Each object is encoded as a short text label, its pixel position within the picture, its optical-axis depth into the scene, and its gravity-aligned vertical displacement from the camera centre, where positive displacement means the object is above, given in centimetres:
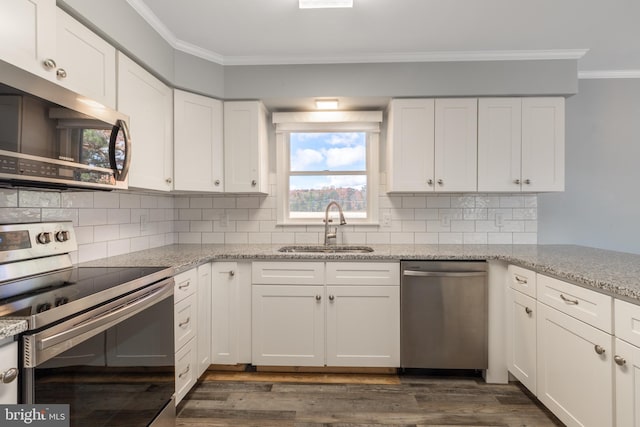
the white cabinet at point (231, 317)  229 -75
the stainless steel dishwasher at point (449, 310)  218 -67
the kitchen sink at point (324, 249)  258 -30
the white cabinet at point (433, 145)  247 +54
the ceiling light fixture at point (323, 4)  180 +120
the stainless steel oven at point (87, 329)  94 -42
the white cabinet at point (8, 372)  83 -42
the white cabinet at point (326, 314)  224 -72
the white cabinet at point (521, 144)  243 +54
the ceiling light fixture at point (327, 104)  258 +91
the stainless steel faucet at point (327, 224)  271 -9
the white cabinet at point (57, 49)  110 +69
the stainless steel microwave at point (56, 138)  105 +30
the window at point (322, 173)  290 +38
